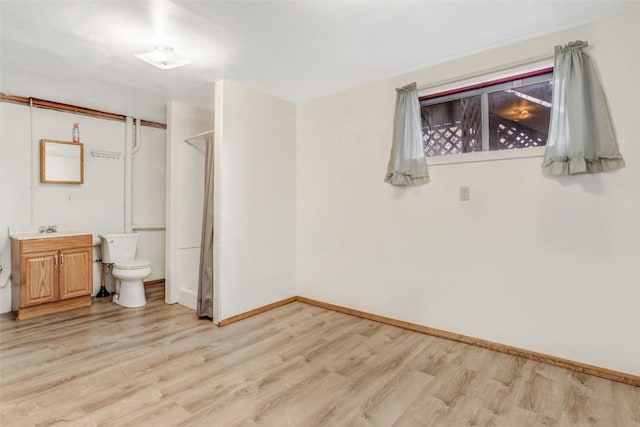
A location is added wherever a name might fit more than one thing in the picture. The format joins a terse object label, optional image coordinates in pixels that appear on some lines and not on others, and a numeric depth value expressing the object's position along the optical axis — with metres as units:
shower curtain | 3.17
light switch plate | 2.62
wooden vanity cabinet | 3.10
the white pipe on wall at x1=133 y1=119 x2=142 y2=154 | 4.28
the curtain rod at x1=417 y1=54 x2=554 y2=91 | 2.33
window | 2.40
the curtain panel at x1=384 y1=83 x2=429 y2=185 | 2.84
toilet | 3.51
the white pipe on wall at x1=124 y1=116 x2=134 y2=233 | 4.19
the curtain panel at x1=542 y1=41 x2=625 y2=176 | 2.08
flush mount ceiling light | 2.40
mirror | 3.54
